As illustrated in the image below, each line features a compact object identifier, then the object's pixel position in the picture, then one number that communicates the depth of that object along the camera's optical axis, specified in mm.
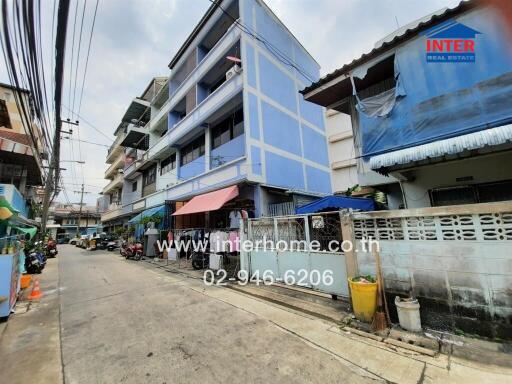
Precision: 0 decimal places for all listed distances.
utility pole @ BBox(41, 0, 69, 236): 3404
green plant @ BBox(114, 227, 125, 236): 22984
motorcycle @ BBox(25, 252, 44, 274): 10945
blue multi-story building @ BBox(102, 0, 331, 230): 10328
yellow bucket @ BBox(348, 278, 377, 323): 4008
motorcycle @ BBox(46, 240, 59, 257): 18666
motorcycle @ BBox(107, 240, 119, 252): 22386
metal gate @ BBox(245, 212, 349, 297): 5449
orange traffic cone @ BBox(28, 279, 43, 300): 6922
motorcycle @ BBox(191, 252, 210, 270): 10297
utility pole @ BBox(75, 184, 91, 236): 39150
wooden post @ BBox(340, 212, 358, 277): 4691
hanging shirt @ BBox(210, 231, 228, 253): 8891
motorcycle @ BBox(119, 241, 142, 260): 15214
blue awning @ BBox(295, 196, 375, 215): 7637
